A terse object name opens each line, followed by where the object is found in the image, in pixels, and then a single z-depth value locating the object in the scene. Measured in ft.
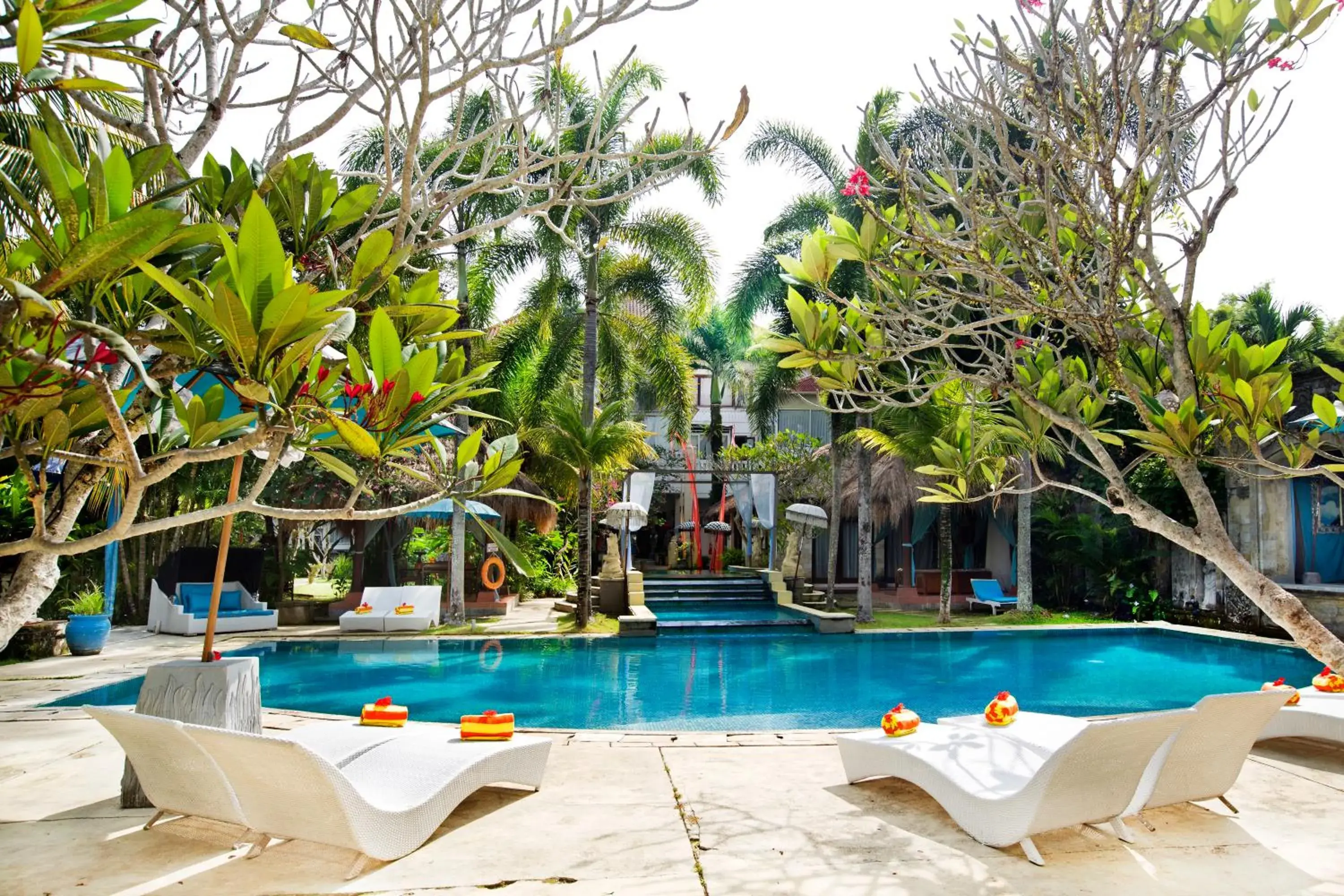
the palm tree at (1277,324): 60.70
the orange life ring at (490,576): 53.06
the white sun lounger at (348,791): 11.43
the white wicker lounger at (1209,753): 13.64
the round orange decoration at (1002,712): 17.15
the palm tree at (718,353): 108.27
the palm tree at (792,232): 53.72
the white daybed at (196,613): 43.65
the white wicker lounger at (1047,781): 12.39
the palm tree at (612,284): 51.19
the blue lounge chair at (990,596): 57.52
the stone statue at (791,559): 62.54
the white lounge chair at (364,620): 45.50
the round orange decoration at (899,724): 16.40
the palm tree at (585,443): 46.37
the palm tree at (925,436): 47.52
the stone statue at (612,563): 54.60
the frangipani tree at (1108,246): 10.31
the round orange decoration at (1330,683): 20.80
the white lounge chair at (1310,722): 18.65
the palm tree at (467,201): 46.85
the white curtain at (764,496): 69.24
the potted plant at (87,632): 34.94
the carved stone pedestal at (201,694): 14.02
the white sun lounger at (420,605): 46.26
